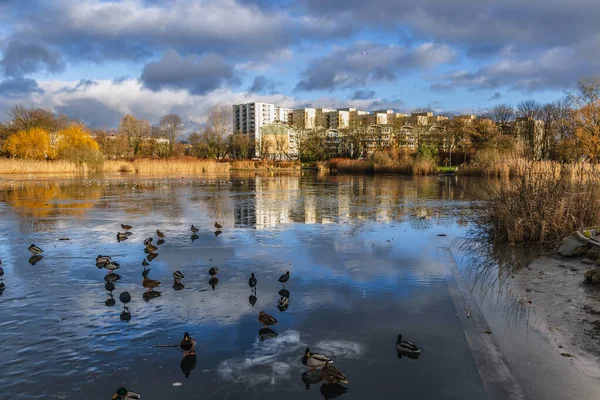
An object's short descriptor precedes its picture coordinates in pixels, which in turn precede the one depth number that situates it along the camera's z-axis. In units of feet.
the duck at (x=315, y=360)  17.37
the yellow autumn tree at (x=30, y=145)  210.18
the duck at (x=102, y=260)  31.53
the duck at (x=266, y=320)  21.52
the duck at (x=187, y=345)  18.74
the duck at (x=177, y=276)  28.57
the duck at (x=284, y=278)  27.81
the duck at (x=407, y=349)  18.98
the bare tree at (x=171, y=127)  302.86
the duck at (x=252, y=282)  27.07
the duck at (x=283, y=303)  24.66
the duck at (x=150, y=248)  36.29
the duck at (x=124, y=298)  24.26
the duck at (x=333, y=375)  16.53
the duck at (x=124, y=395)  14.85
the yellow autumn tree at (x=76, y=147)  188.34
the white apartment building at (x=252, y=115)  600.80
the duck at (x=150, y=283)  27.40
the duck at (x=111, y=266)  30.32
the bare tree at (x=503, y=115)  256.93
